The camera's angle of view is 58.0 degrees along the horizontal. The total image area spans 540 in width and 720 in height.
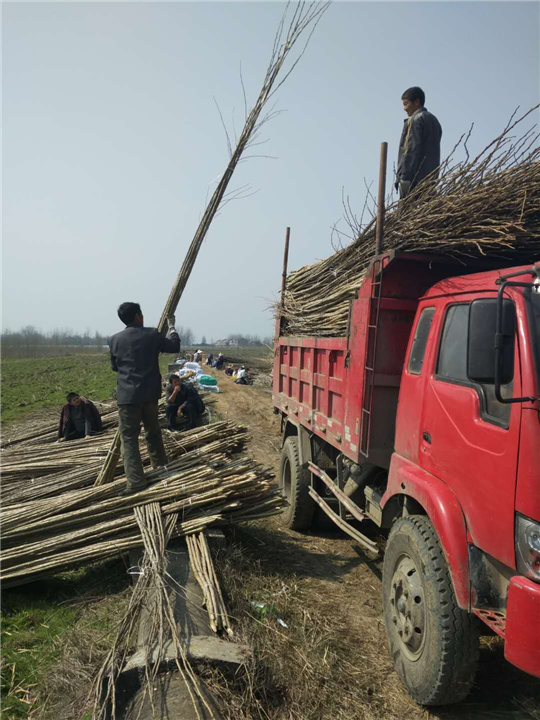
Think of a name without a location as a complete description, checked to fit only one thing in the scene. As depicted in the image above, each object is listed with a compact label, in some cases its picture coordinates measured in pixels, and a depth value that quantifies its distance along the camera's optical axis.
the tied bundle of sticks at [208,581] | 3.28
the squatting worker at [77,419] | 8.75
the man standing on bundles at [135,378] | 4.80
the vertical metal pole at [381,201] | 4.00
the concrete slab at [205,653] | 2.82
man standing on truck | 4.83
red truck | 2.24
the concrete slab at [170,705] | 2.51
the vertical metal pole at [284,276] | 7.02
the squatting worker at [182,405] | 9.94
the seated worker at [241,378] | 24.25
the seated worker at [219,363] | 33.09
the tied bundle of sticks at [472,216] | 3.47
